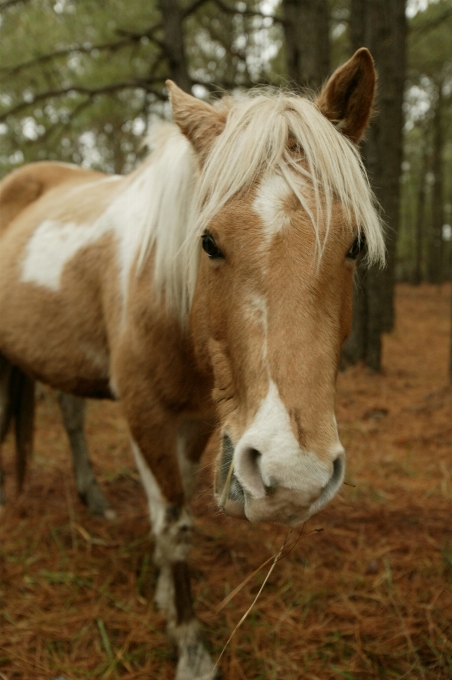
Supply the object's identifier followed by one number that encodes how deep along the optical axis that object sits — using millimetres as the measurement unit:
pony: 1211
